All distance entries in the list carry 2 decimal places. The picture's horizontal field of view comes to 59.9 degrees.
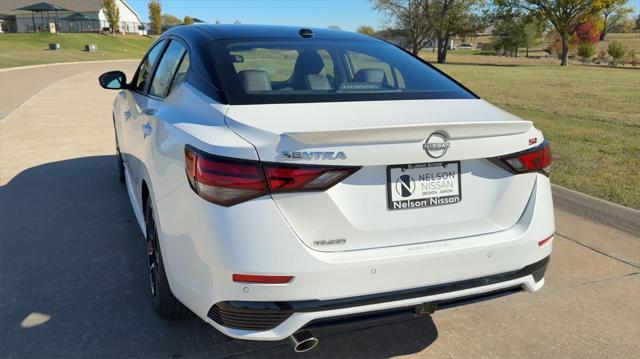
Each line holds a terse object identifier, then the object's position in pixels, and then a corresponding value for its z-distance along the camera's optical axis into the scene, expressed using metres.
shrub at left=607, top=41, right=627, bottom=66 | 47.22
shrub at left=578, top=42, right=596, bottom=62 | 51.72
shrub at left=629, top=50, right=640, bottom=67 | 44.82
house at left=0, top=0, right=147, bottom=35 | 81.12
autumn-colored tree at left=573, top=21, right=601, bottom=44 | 73.69
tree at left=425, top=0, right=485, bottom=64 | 60.38
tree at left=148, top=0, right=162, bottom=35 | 84.75
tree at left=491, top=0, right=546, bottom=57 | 54.16
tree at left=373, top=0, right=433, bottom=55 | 59.69
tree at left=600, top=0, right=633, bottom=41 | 48.59
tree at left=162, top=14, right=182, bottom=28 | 120.06
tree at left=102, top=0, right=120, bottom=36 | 69.19
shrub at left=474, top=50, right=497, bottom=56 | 79.20
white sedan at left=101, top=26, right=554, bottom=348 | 2.20
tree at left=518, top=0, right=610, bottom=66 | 48.56
